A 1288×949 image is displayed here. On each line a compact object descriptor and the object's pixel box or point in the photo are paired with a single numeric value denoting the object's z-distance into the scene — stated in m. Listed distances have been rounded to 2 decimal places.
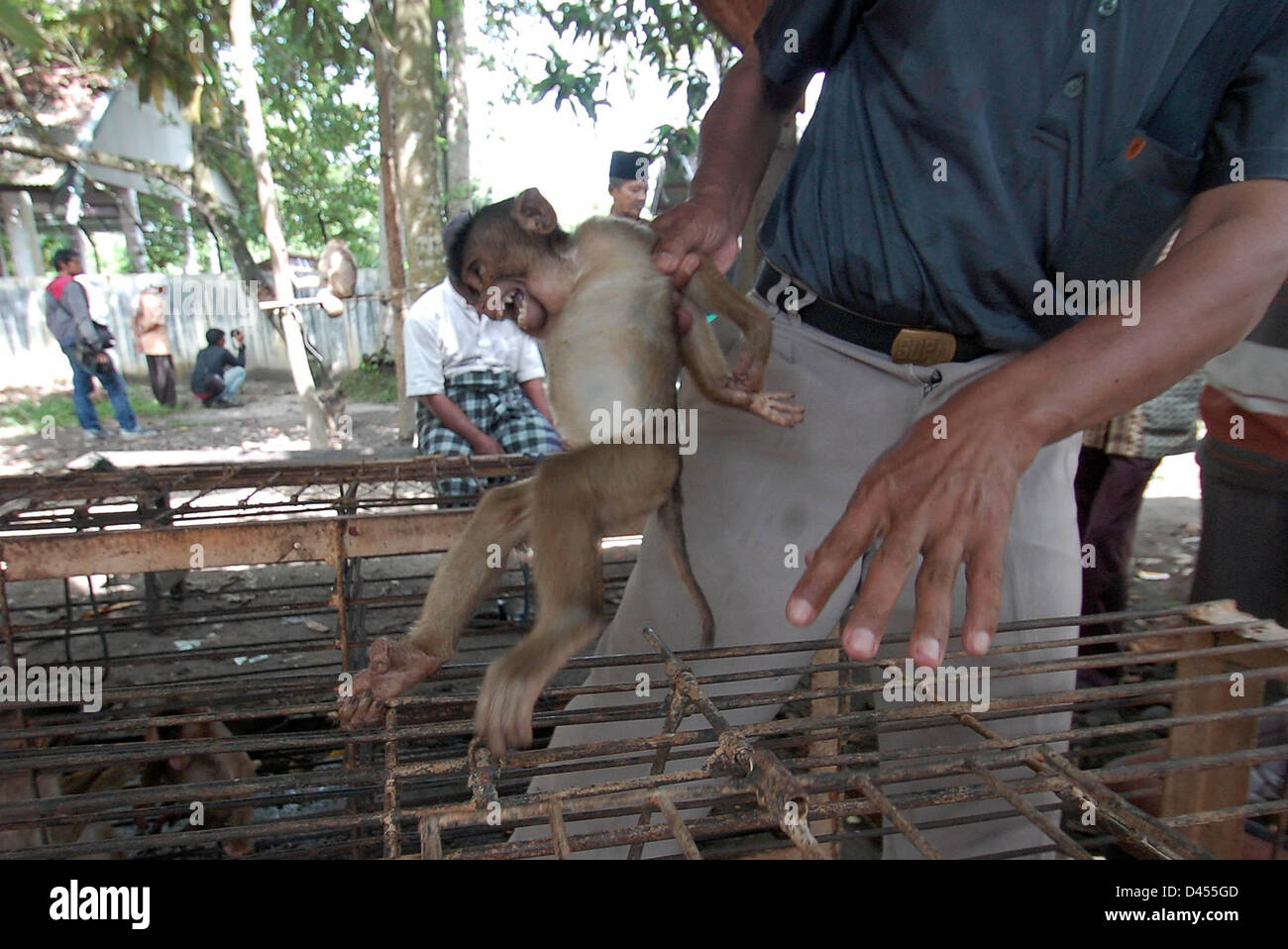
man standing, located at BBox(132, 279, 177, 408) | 10.60
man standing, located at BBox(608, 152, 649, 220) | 4.00
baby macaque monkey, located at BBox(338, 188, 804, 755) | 1.44
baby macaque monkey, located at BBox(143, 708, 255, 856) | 2.36
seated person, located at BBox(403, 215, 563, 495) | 3.86
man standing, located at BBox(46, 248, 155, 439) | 8.54
